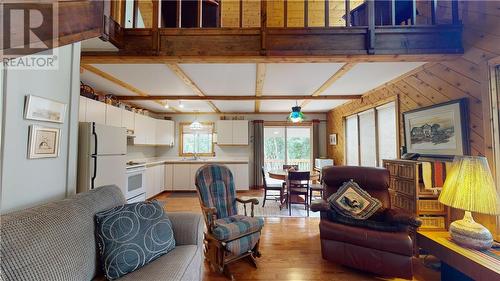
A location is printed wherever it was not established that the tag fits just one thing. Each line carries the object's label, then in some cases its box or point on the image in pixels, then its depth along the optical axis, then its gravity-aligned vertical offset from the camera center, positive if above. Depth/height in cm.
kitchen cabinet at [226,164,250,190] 577 -73
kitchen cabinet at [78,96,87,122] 305 +60
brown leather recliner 194 -91
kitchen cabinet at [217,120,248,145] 626 +52
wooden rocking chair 211 -81
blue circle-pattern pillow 139 -65
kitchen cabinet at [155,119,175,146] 596 +50
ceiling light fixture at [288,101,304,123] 453 +77
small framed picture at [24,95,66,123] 155 +32
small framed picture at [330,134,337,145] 596 +30
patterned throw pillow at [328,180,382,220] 228 -60
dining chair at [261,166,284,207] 438 -83
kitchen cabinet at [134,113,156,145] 498 +49
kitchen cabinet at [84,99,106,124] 324 +62
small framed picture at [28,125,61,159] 157 +5
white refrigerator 250 -9
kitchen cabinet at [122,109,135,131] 440 +65
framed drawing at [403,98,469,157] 232 +25
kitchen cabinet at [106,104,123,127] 380 +65
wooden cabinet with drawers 231 -60
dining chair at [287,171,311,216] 401 -77
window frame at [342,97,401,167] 336 +58
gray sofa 103 -56
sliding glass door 662 +6
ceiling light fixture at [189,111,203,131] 569 +65
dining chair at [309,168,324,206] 414 -78
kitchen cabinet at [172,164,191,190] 568 -83
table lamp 164 -38
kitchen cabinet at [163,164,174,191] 567 -77
